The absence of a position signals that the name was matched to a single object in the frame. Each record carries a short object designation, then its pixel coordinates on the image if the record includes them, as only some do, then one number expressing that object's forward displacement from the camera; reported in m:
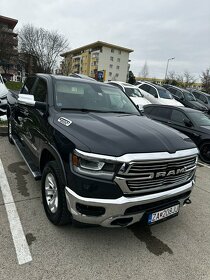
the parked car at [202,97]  18.64
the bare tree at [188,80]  55.66
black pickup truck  2.27
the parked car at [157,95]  13.77
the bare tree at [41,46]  40.97
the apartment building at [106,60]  72.59
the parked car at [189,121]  6.97
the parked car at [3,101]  8.34
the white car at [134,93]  12.37
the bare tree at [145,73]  82.31
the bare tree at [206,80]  40.54
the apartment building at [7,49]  31.09
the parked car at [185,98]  15.35
